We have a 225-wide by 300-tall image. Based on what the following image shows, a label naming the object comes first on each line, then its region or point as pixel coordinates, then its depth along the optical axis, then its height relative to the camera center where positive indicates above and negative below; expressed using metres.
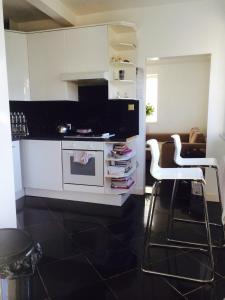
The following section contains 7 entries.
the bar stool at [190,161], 2.29 -0.47
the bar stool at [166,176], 1.83 -0.47
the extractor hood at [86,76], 3.21 +0.43
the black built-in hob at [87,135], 3.16 -0.32
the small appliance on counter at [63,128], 3.70 -0.25
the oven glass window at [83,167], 3.14 -0.70
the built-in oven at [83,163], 3.10 -0.64
